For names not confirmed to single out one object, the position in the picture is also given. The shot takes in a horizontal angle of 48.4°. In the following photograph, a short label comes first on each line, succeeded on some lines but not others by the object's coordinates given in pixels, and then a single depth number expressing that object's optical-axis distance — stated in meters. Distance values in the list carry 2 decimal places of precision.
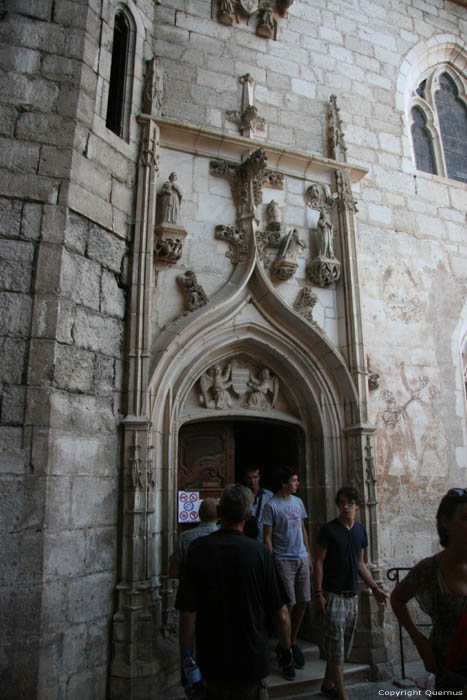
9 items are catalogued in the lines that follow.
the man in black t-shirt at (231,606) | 2.20
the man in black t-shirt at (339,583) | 3.63
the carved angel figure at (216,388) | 5.13
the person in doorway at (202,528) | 3.37
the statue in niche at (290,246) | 5.39
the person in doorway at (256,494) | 4.68
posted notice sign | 4.99
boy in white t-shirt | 4.27
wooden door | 5.15
